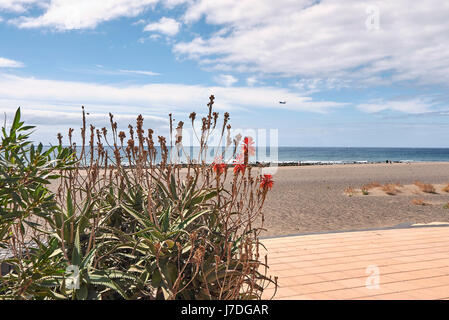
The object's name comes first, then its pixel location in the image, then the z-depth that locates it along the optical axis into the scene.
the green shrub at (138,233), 1.41
